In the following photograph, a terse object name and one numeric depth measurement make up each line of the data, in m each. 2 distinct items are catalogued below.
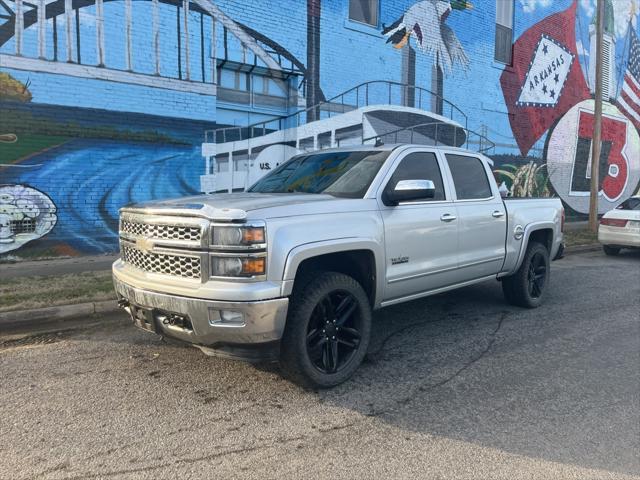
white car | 11.53
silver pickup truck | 3.48
